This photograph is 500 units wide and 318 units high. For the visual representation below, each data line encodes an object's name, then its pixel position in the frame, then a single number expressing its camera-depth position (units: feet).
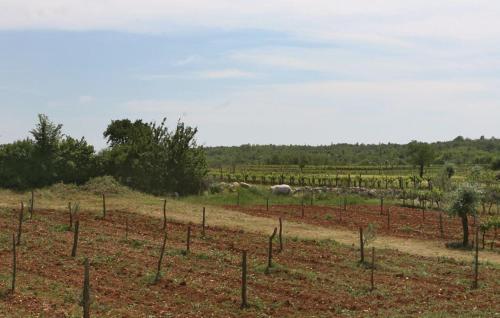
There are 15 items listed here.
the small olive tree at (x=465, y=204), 105.40
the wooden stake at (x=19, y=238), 83.93
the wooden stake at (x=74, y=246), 77.86
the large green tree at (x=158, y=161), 172.65
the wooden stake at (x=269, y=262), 74.59
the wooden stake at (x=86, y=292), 43.20
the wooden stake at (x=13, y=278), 59.31
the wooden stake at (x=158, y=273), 67.72
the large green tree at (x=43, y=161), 155.87
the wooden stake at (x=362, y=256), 83.06
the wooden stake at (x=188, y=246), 84.18
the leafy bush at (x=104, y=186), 155.63
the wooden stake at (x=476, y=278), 70.28
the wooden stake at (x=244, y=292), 59.16
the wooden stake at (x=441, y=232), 117.03
